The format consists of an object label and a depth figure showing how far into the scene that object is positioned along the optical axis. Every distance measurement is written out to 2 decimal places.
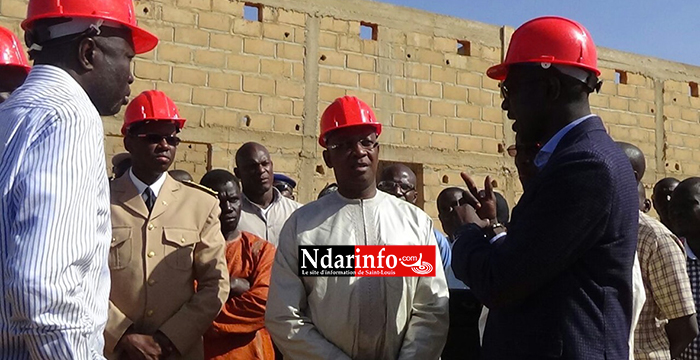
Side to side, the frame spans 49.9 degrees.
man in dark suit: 2.38
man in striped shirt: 1.68
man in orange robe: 4.39
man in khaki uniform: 3.62
